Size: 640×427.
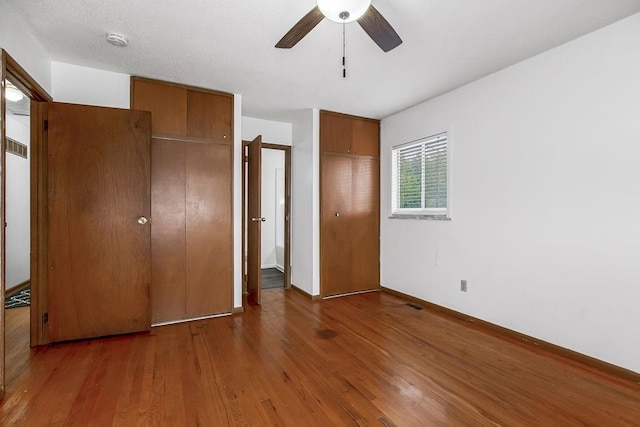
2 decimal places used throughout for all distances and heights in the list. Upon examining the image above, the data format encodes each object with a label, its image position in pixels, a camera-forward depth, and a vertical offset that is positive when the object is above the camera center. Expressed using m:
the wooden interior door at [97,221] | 2.60 -0.09
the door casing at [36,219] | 2.54 -0.07
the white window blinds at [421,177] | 3.57 +0.46
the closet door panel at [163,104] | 3.04 +1.10
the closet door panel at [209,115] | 3.24 +1.06
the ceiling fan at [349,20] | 1.60 +1.11
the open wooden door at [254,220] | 3.71 -0.11
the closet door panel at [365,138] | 4.32 +1.09
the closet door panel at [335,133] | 4.08 +1.10
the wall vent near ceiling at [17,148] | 3.89 +0.85
